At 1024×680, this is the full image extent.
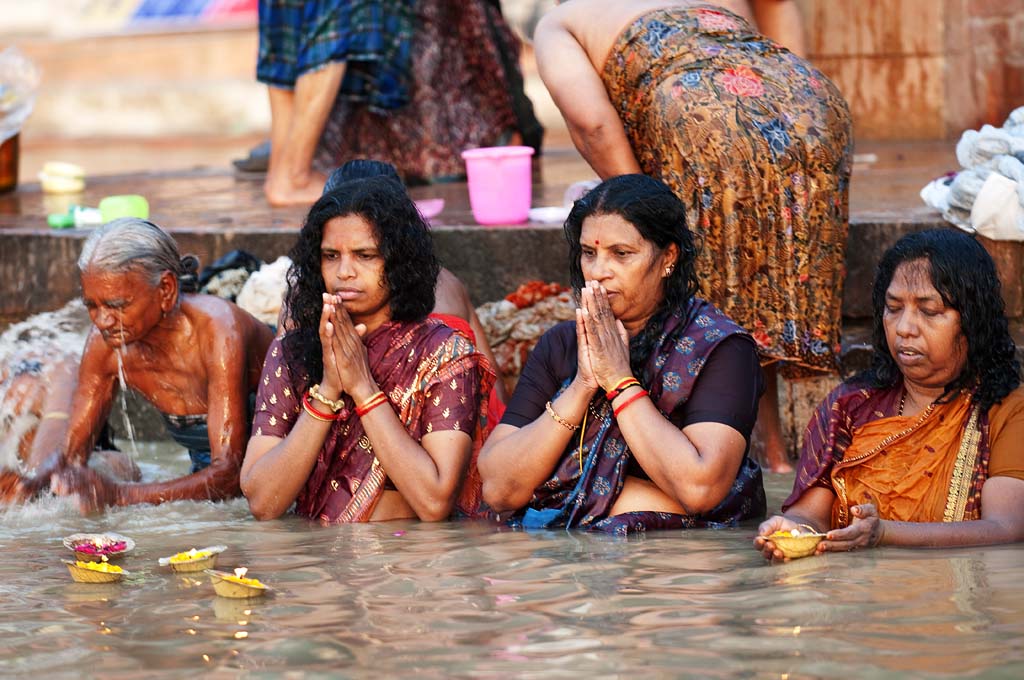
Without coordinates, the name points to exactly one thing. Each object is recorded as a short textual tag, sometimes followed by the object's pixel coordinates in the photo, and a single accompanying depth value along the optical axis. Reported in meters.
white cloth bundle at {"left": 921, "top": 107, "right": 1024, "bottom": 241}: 11.16
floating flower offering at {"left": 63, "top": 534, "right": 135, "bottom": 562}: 8.34
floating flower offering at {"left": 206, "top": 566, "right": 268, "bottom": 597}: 7.37
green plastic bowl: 14.38
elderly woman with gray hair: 10.12
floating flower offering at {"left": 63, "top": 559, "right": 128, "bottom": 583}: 7.87
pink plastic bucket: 12.68
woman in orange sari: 7.88
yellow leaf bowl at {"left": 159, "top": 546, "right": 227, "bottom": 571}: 8.00
